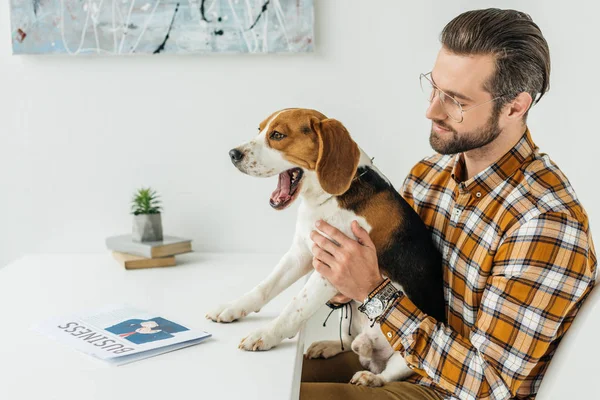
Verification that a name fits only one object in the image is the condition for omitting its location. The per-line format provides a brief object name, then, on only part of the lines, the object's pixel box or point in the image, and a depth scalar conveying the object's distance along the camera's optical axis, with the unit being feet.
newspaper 4.25
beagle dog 4.59
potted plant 6.81
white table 3.77
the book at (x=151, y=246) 6.58
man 3.99
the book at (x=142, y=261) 6.55
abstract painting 6.82
